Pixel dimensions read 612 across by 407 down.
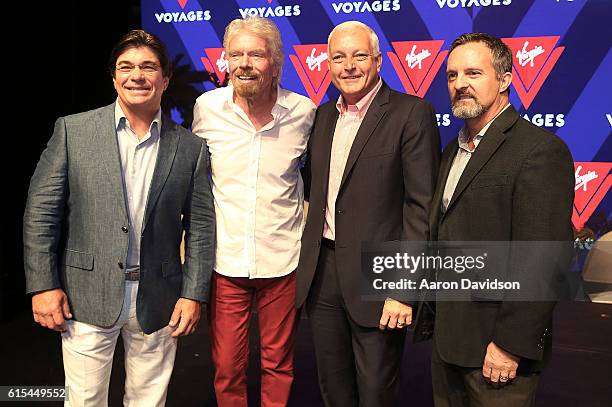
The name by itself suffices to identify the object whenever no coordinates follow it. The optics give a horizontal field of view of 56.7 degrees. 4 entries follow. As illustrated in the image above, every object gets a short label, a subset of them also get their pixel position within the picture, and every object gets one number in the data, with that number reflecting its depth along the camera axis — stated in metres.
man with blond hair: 2.18
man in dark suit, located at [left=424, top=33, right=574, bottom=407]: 1.63
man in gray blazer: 1.89
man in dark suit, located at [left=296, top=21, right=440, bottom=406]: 1.99
